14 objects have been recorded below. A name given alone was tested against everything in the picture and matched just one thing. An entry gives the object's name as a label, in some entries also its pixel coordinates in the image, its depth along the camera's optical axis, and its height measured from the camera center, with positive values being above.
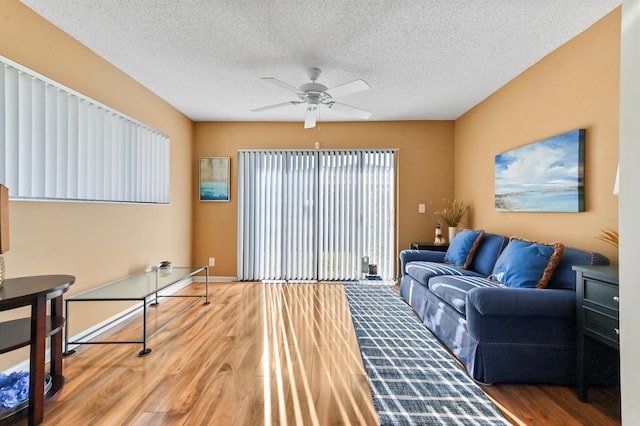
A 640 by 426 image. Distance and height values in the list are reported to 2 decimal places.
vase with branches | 4.14 -0.03
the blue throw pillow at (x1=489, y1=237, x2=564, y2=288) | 2.13 -0.40
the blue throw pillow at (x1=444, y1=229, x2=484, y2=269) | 3.19 -0.41
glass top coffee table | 2.29 -0.70
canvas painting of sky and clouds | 2.31 +0.35
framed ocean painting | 4.66 +0.56
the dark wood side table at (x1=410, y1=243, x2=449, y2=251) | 4.07 -0.48
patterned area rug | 1.62 -1.14
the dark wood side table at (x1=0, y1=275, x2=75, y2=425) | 1.47 -0.67
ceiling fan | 2.61 +1.16
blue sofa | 1.87 -0.80
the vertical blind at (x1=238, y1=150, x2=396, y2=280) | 4.57 -0.01
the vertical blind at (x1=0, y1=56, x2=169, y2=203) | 1.94 +0.57
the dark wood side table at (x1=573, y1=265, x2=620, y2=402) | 1.53 -0.55
